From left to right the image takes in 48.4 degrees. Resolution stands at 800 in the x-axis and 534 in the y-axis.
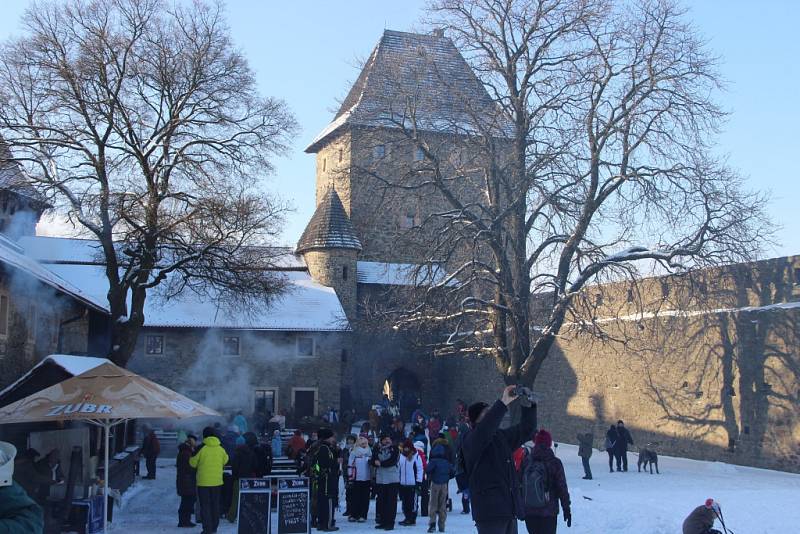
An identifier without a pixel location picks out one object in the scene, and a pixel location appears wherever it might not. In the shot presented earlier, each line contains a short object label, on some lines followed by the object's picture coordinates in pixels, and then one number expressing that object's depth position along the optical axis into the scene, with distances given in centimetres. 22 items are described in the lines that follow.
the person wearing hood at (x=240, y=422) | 2475
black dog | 2172
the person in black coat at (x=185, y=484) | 1365
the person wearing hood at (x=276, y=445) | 2331
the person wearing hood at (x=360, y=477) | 1423
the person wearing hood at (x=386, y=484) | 1360
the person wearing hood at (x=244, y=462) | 1424
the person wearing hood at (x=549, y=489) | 802
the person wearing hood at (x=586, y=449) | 2017
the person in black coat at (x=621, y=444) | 2208
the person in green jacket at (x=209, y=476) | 1273
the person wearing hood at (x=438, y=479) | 1320
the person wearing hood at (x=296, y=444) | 1784
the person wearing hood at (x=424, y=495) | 1545
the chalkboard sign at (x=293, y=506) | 1255
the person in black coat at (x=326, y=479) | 1323
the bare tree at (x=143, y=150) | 2048
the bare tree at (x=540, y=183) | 2191
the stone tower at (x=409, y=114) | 2362
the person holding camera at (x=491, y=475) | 621
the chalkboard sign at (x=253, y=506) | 1243
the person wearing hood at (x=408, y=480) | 1417
